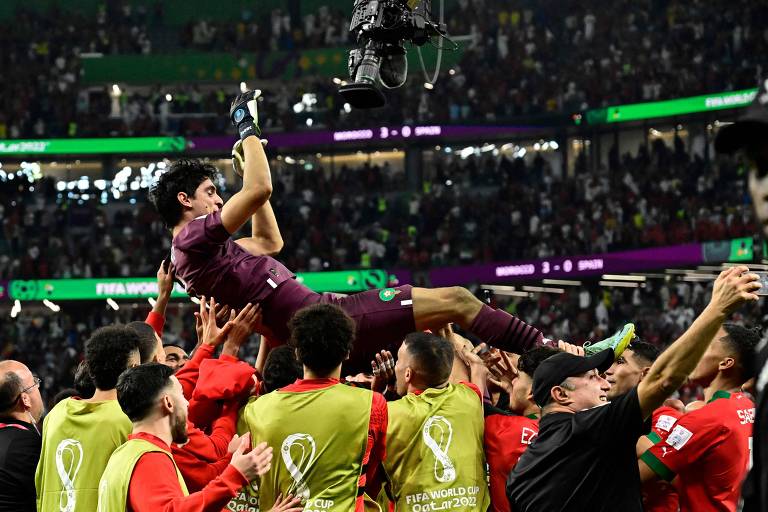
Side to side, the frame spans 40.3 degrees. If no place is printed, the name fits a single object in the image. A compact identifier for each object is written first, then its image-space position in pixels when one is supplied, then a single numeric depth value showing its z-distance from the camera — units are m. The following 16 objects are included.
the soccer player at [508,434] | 5.44
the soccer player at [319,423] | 4.68
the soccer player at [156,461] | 4.30
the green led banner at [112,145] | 31.50
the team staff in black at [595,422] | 3.92
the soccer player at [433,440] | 5.36
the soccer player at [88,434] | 5.08
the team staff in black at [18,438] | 5.50
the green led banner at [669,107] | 28.67
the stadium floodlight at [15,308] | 28.60
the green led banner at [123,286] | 27.62
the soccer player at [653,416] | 5.43
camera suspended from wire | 7.00
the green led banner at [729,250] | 24.94
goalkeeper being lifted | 5.38
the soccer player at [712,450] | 5.30
